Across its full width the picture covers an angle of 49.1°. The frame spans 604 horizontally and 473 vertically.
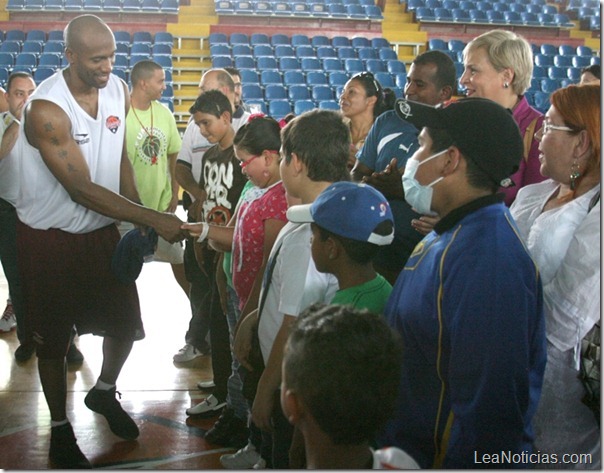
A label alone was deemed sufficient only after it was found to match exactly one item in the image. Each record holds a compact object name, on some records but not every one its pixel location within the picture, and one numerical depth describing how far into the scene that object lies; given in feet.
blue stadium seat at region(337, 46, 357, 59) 42.32
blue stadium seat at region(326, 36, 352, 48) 43.70
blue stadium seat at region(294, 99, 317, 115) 35.26
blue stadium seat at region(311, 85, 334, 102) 36.99
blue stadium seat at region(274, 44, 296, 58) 41.73
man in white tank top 8.65
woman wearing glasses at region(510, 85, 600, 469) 5.51
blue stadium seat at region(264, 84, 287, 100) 36.60
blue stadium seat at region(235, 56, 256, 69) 39.17
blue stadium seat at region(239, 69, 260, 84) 37.73
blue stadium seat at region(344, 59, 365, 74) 40.24
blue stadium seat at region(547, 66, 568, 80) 40.88
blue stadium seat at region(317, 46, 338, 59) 42.19
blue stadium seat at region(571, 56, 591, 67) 42.01
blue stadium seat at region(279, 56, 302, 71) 40.29
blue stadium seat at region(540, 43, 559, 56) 44.21
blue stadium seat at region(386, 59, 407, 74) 40.23
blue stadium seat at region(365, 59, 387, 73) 40.11
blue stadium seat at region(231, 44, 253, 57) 40.68
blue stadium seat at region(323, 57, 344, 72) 40.40
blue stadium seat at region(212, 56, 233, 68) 38.85
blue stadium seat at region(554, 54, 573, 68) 42.09
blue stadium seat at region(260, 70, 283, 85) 38.50
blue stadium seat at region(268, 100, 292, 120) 35.09
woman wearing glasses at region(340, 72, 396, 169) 10.93
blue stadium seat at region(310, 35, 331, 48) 43.65
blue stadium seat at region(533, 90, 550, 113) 37.03
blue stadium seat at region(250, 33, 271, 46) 42.42
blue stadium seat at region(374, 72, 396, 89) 38.14
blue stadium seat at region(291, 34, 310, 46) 43.52
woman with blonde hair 8.20
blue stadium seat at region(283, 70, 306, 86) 38.73
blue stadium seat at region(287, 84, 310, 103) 37.04
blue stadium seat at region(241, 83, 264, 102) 36.04
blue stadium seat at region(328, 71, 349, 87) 38.78
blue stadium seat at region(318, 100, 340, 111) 35.59
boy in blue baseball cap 5.49
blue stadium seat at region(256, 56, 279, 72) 39.73
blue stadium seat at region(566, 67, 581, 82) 40.63
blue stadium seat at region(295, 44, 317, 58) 42.27
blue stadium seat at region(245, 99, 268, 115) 34.99
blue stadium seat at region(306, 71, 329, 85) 38.93
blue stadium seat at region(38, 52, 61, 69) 36.35
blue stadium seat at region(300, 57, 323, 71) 40.45
